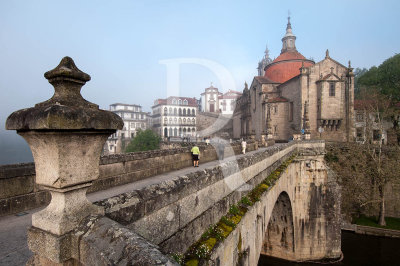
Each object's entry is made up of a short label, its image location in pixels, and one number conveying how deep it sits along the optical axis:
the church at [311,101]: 33.12
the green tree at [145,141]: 48.94
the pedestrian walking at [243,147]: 14.71
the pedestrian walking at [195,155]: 10.23
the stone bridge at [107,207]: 1.53
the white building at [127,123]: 62.81
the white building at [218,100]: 78.49
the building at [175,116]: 65.69
